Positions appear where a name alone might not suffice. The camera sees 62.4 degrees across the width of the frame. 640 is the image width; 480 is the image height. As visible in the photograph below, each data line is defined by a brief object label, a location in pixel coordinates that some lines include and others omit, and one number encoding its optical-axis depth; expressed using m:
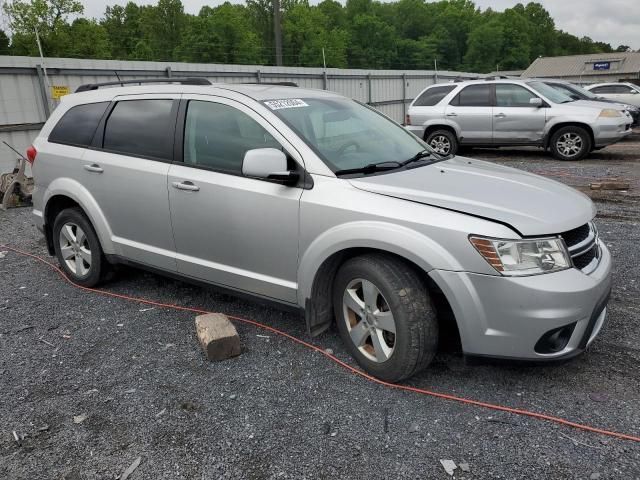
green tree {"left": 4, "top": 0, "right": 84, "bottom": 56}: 44.56
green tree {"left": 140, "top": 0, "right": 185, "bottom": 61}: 67.00
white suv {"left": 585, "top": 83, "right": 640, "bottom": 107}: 18.83
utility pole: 25.46
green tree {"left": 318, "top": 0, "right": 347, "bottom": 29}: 87.38
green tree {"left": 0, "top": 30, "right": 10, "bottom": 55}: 42.82
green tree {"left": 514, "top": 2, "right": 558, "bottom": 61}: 104.19
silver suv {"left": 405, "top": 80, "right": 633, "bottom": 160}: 10.98
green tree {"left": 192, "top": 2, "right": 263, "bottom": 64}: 62.16
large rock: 3.45
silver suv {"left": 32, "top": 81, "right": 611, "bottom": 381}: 2.72
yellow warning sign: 10.18
